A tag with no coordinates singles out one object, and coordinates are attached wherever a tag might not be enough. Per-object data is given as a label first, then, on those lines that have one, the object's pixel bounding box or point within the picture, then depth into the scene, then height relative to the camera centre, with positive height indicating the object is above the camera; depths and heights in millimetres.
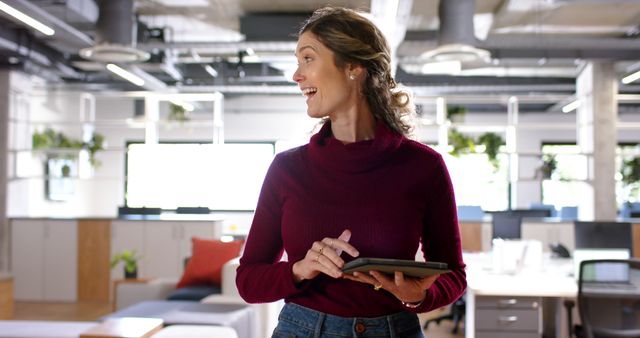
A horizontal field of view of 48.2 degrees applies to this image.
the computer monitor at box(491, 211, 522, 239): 6852 -358
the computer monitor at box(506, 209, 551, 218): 9126 -327
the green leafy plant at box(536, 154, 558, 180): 10789 +300
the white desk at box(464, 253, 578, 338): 4578 -652
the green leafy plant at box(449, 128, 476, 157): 11156 +679
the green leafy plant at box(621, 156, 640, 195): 14227 +347
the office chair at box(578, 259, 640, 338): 4676 -719
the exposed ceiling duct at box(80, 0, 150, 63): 8953 +2020
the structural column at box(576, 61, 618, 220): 10953 +754
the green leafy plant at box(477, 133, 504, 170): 11281 +704
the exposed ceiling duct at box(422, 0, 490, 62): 8680 +1972
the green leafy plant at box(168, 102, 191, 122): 12398 +1296
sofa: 6309 -1042
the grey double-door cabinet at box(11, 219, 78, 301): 10133 -1059
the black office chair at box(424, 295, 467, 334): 7305 -1426
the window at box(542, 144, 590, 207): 16703 +66
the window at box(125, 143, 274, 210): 15906 +174
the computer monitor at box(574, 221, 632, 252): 5473 -361
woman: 1309 -36
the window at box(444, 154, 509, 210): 15799 +13
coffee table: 5398 -1011
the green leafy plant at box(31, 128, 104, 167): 11227 +716
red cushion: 7125 -764
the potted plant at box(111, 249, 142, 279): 7742 -844
